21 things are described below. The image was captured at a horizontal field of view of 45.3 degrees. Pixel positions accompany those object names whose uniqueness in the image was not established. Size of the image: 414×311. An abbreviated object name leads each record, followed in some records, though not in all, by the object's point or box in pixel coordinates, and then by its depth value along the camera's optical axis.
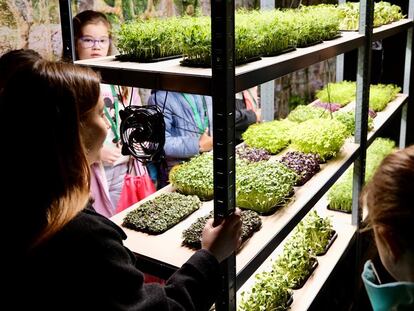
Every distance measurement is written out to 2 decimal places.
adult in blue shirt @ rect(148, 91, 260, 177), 3.24
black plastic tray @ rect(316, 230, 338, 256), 2.81
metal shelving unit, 1.41
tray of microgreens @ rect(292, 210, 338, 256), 2.81
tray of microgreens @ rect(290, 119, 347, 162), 2.84
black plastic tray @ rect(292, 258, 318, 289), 2.47
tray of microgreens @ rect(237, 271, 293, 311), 2.20
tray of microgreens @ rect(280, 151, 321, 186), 2.56
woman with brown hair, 1.13
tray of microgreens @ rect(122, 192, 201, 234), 2.01
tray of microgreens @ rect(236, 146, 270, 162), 2.77
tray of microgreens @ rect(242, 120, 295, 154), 2.95
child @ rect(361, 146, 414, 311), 1.25
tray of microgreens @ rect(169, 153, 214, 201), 2.31
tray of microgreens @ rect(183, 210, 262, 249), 1.86
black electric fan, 1.82
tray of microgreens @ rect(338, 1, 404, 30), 3.48
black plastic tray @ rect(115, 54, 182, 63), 1.92
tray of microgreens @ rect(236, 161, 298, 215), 2.19
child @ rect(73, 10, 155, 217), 2.86
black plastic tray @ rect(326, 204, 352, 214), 3.30
